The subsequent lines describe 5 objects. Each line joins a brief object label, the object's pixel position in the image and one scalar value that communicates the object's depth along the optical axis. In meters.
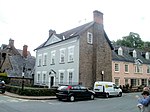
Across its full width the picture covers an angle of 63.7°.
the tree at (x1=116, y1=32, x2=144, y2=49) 38.88
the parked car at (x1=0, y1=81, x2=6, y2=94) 15.24
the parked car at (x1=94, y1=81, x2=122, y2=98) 14.28
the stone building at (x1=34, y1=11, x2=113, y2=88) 16.36
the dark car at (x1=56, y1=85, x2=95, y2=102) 11.68
